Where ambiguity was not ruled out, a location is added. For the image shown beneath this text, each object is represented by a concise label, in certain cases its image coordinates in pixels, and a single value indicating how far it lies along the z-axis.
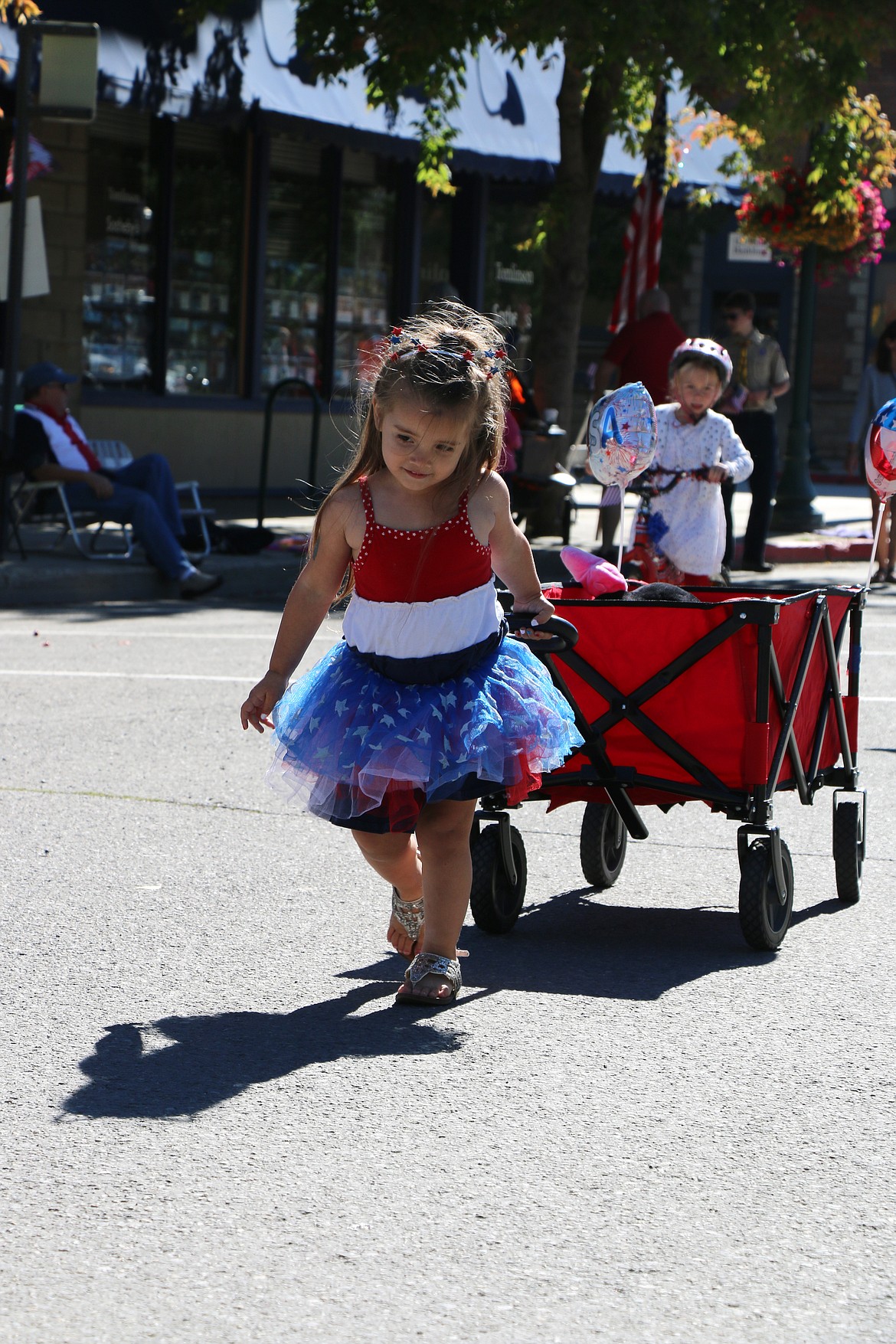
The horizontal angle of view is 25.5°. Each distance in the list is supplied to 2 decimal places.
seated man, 13.08
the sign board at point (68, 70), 12.96
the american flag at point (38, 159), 16.98
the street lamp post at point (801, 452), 18.47
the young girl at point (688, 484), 7.94
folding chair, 13.38
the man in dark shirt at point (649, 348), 14.01
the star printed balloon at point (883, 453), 6.37
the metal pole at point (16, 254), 12.88
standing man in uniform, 14.34
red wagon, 5.14
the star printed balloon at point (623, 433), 6.51
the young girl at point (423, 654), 4.52
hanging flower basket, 17.91
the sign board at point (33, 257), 13.53
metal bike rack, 15.28
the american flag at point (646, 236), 18.36
